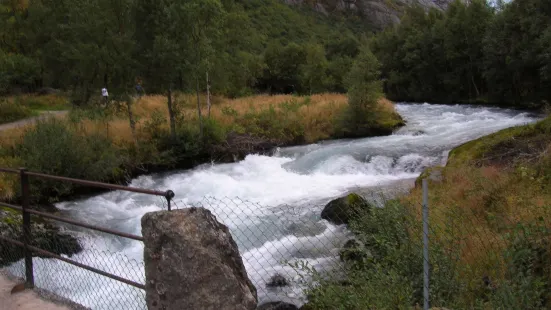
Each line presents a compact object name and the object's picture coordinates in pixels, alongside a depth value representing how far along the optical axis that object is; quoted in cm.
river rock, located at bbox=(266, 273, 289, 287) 769
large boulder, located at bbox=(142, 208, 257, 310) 374
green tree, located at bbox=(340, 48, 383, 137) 2336
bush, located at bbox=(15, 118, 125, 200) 1382
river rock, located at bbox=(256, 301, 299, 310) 667
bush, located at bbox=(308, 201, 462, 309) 440
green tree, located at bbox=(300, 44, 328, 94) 4306
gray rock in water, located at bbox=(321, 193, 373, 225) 979
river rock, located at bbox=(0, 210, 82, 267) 924
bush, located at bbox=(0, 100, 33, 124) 2527
